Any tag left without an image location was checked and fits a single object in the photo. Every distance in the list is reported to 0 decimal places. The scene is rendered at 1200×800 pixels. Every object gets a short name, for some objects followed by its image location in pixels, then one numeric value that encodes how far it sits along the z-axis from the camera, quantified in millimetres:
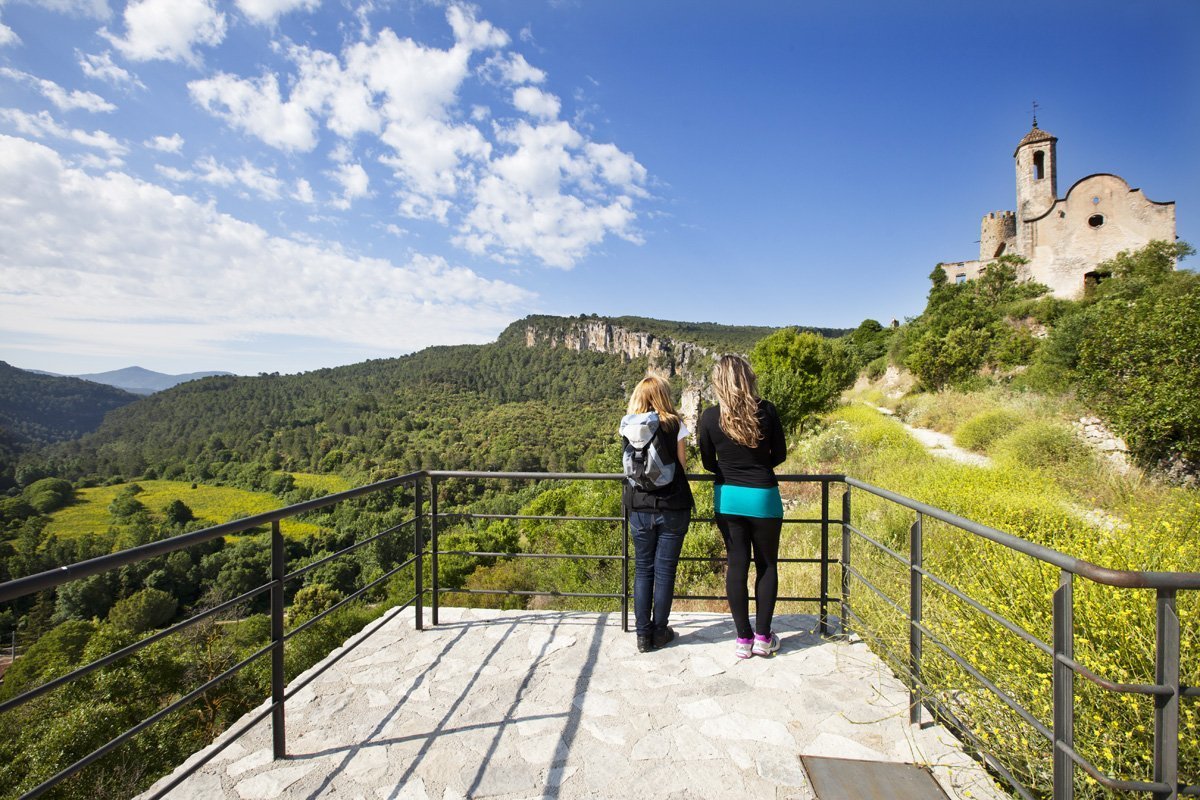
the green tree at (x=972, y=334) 16781
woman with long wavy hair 2842
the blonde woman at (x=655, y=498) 2930
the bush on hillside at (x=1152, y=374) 6746
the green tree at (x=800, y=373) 16125
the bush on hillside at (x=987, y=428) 9688
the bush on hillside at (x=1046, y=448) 7461
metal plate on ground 1969
